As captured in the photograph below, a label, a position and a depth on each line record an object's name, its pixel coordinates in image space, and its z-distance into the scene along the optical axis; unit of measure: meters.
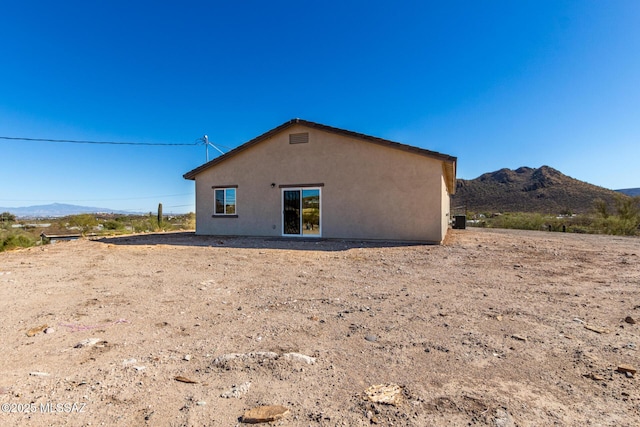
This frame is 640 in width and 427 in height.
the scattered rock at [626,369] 2.37
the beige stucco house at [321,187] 10.95
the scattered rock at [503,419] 1.80
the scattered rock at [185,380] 2.30
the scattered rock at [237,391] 2.13
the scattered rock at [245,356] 2.64
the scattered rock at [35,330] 3.22
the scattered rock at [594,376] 2.29
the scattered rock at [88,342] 2.94
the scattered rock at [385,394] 2.05
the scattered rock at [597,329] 3.18
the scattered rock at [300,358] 2.61
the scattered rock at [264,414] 1.85
